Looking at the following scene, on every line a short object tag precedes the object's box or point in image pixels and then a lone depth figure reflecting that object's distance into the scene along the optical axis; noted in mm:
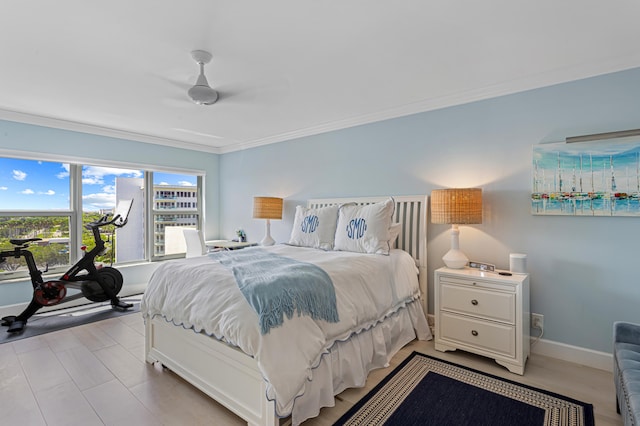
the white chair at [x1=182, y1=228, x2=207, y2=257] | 4309
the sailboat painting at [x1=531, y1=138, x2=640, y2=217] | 2281
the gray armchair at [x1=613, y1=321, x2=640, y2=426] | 1301
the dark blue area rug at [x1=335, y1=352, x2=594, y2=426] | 1813
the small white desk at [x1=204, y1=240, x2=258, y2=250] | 4762
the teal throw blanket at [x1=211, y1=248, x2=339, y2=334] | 1668
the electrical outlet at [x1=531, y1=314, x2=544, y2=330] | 2652
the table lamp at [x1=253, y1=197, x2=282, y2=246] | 4371
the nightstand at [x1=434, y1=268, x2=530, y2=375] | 2322
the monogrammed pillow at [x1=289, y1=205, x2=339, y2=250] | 3301
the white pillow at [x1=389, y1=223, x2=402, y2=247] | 3057
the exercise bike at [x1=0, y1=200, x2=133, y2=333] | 3367
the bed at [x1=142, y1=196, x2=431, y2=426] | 1622
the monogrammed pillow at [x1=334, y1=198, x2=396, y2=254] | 2902
